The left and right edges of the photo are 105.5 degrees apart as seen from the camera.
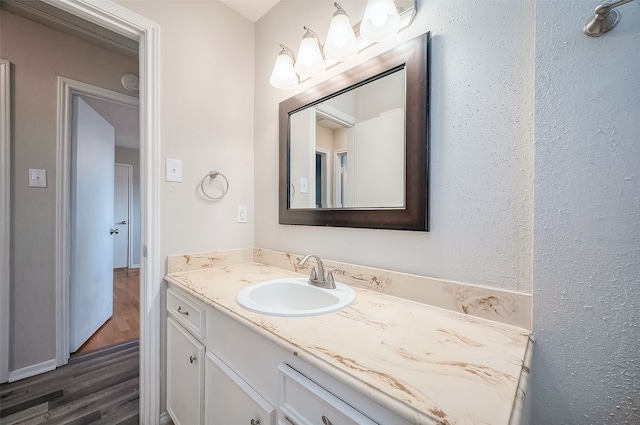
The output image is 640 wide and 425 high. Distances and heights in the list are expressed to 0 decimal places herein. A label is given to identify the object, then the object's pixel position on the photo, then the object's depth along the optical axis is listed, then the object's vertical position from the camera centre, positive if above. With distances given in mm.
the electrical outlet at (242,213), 1564 -23
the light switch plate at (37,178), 1597 +203
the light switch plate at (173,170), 1261 +207
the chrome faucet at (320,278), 1016 -290
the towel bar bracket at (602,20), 514 +427
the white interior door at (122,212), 4395 -58
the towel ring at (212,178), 1396 +158
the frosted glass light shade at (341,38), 1019 +741
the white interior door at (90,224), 1823 -133
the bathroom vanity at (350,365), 420 -326
